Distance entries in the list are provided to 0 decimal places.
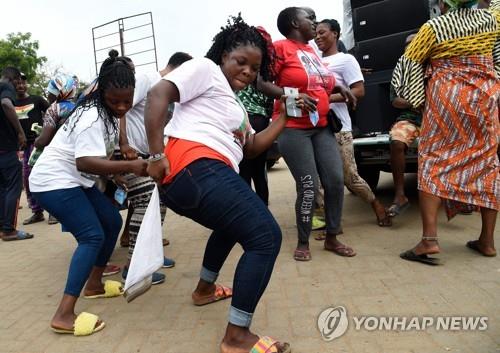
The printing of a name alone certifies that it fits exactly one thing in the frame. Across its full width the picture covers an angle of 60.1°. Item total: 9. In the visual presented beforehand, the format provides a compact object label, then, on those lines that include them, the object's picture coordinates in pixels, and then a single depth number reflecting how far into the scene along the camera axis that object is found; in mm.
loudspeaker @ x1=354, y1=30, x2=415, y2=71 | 5305
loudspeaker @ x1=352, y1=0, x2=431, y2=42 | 5129
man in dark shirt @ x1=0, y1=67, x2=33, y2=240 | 5320
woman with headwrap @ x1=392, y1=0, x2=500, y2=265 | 3197
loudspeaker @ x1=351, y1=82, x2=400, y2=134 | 5117
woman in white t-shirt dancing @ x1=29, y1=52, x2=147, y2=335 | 2518
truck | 4965
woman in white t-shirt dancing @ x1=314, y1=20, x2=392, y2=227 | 4098
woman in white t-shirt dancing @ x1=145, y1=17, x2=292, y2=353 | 2004
